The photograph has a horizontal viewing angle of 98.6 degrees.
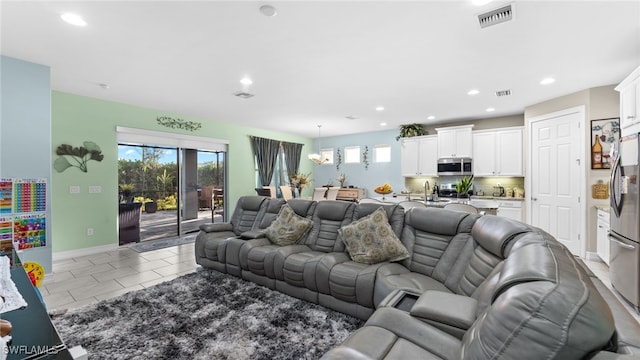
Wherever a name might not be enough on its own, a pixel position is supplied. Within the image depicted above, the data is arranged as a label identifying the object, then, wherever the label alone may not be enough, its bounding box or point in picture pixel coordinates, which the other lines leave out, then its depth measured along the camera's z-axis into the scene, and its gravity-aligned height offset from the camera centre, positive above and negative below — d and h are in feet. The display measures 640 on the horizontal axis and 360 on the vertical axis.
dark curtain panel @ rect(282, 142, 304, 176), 26.96 +2.39
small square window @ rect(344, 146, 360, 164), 27.61 +2.46
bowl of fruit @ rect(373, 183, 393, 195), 15.64 -0.64
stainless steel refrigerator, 8.73 -1.50
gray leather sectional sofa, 2.56 -1.99
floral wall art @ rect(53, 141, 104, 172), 14.23 +1.33
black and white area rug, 6.64 -4.09
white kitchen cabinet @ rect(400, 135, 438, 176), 22.27 +1.92
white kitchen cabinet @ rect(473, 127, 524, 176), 18.74 +1.85
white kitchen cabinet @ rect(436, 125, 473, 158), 20.52 +2.86
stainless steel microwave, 20.51 +0.94
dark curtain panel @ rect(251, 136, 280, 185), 24.12 +2.20
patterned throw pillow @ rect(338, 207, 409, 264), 8.55 -1.99
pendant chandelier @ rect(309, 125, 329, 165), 22.22 +1.72
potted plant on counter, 20.36 -0.70
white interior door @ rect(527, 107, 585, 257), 14.48 +0.13
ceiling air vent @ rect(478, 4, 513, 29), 7.40 +4.51
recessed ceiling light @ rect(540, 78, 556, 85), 12.56 +4.52
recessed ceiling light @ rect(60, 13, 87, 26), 7.63 +4.57
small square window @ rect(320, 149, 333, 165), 29.11 +2.75
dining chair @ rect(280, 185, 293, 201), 22.49 -1.06
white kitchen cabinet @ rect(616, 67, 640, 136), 9.55 +2.73
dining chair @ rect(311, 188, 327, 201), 22.68 -1.16
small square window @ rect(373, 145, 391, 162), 25.68 +2.46
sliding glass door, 17.22 -0.42
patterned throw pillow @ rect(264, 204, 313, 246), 11.04 -2.01
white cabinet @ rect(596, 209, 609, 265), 12.40 -2.72
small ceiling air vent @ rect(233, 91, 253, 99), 14.42 +4.53
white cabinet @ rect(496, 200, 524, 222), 18.12 -2.03
